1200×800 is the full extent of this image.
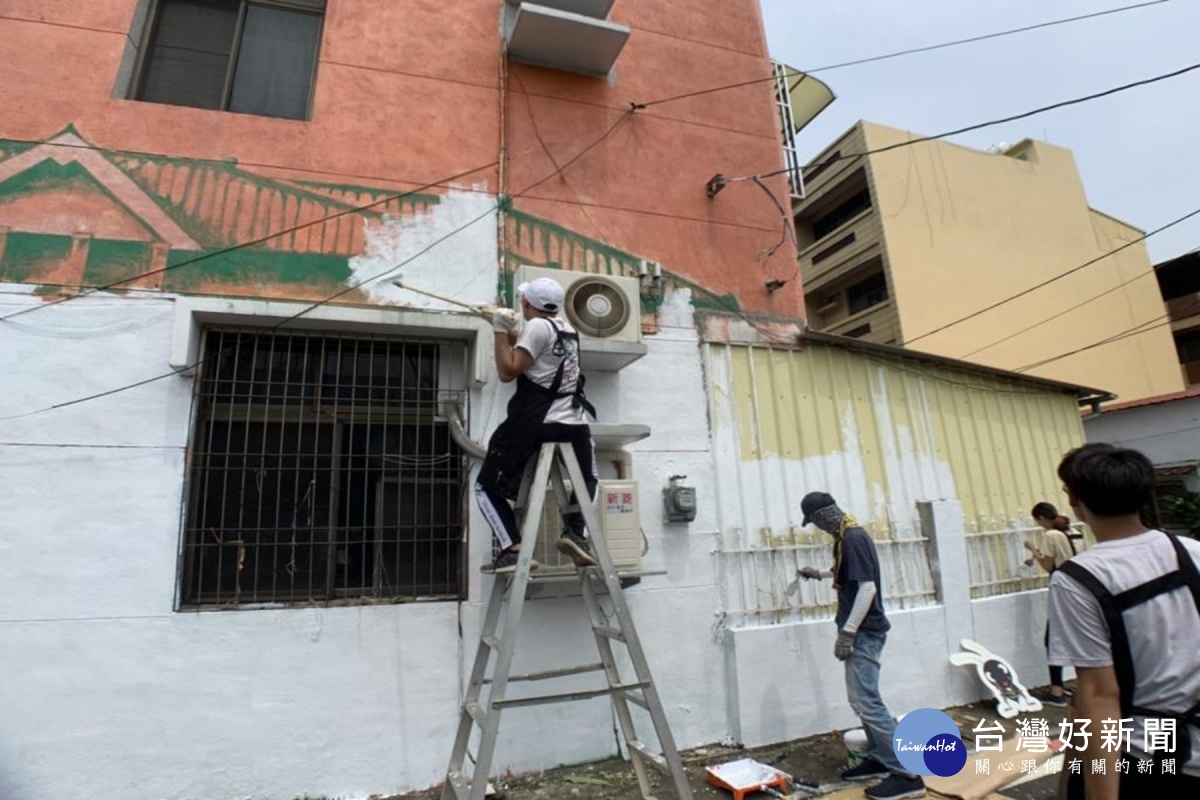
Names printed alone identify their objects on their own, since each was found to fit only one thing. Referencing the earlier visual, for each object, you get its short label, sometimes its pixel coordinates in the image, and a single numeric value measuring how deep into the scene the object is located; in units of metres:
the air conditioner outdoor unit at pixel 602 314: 4.65
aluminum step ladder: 3.06
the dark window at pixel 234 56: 4.95
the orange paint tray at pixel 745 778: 3.92
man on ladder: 3.61
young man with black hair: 1.85
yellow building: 17.59
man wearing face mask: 4.03
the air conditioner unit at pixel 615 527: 4.18
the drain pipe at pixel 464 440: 4.35
